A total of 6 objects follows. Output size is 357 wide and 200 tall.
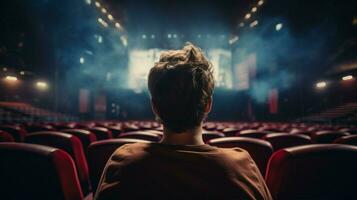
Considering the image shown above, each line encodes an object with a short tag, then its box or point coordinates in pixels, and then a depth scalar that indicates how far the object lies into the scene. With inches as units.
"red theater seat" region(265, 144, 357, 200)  50.2
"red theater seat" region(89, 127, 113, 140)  167.6
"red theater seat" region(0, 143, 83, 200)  47.7
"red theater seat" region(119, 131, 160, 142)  116.5
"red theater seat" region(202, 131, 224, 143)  140.3
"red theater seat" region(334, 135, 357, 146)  92.0
